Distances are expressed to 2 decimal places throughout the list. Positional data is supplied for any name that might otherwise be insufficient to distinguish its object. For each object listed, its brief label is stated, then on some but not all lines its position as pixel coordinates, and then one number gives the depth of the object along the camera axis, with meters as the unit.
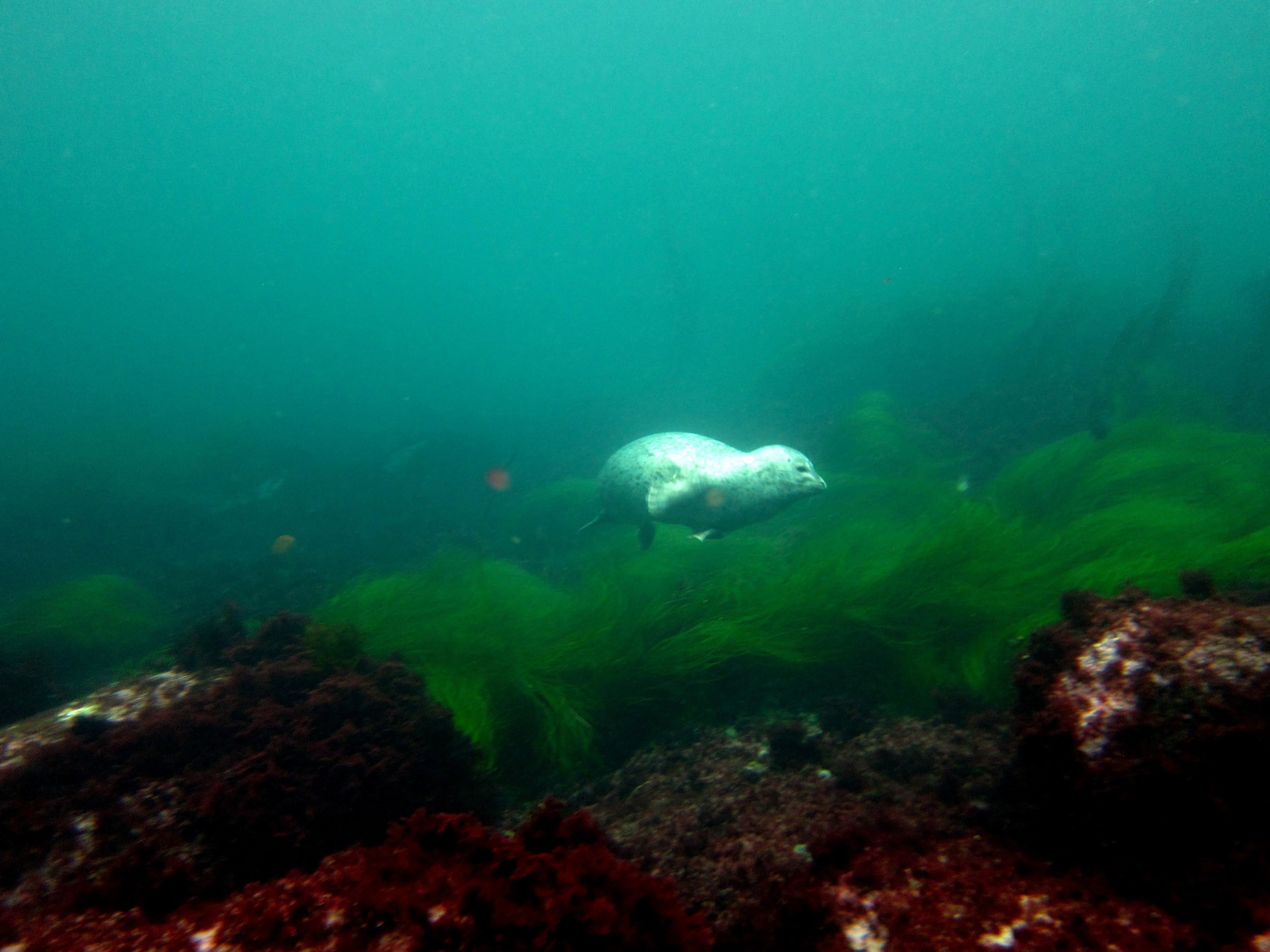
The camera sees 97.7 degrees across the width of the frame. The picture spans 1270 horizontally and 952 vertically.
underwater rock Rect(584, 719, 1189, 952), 1.41
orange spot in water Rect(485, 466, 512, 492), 14.95
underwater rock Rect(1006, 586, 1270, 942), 1.43
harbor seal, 5.95
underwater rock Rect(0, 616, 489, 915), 2.35
